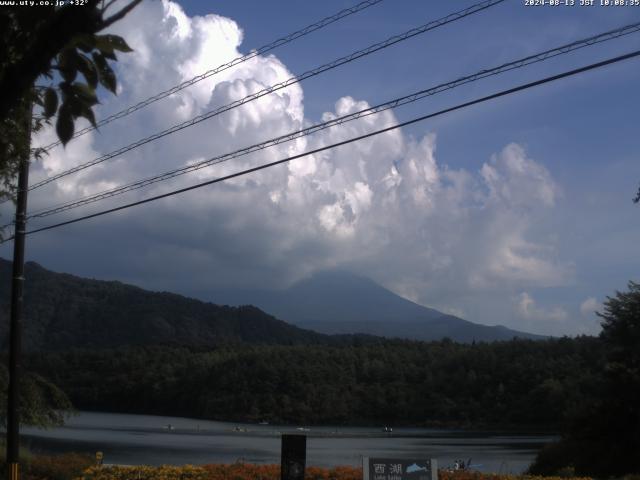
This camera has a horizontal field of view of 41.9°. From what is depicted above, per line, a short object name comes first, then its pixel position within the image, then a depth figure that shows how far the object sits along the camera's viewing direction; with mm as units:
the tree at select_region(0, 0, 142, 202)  4586
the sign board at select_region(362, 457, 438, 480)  12562
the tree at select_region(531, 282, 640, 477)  23125
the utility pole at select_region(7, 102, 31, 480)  16672
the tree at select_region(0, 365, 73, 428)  20547
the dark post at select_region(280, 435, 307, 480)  13234
